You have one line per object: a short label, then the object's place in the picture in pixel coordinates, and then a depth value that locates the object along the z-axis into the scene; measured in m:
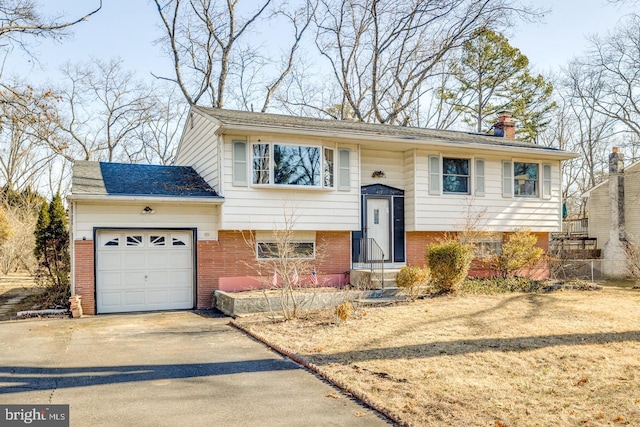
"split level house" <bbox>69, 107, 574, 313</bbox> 12.64
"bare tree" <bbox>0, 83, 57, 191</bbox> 12.94
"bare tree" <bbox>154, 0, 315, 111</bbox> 26.23
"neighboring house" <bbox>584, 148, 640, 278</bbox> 20.66
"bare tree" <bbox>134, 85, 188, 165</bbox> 33.50
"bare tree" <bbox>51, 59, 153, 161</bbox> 30.52
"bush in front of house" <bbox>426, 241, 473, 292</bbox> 12.68
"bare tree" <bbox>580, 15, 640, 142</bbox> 26.98
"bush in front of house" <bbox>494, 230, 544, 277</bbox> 14.74
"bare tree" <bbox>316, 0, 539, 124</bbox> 26.28
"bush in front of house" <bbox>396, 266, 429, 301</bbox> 12.31
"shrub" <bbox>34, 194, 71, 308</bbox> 13.23
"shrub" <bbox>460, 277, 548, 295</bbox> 13.46
